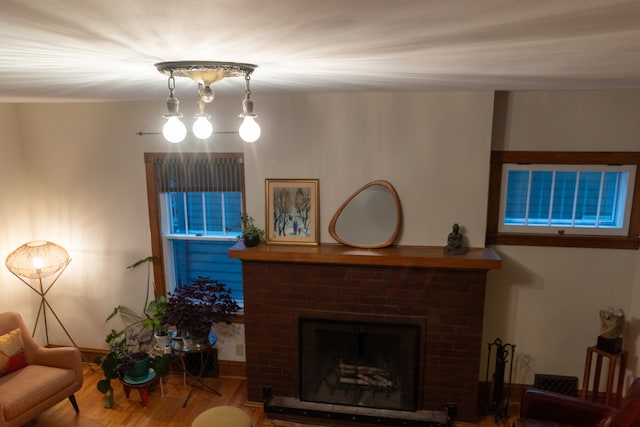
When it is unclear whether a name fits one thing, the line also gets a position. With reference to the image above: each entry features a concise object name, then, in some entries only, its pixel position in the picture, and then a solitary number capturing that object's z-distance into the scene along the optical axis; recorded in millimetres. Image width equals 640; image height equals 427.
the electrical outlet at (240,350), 3803
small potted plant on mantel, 3289
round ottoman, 2645
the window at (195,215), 3488
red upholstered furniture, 2617
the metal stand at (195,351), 3402
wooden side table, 3000
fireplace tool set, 3232
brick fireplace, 3053
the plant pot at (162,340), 3557
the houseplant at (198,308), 3355
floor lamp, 3543
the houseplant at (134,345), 3432
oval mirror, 3174
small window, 3148
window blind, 3457
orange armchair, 2895
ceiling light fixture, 1501
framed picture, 3279
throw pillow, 3121
